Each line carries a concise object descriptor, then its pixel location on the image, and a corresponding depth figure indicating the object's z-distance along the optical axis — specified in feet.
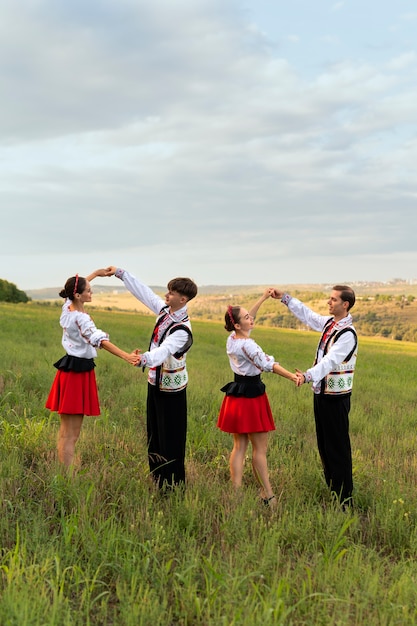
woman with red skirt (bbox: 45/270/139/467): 18.26
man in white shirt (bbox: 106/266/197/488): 17.44
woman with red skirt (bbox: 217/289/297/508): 18.07
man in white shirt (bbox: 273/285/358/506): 18.35
